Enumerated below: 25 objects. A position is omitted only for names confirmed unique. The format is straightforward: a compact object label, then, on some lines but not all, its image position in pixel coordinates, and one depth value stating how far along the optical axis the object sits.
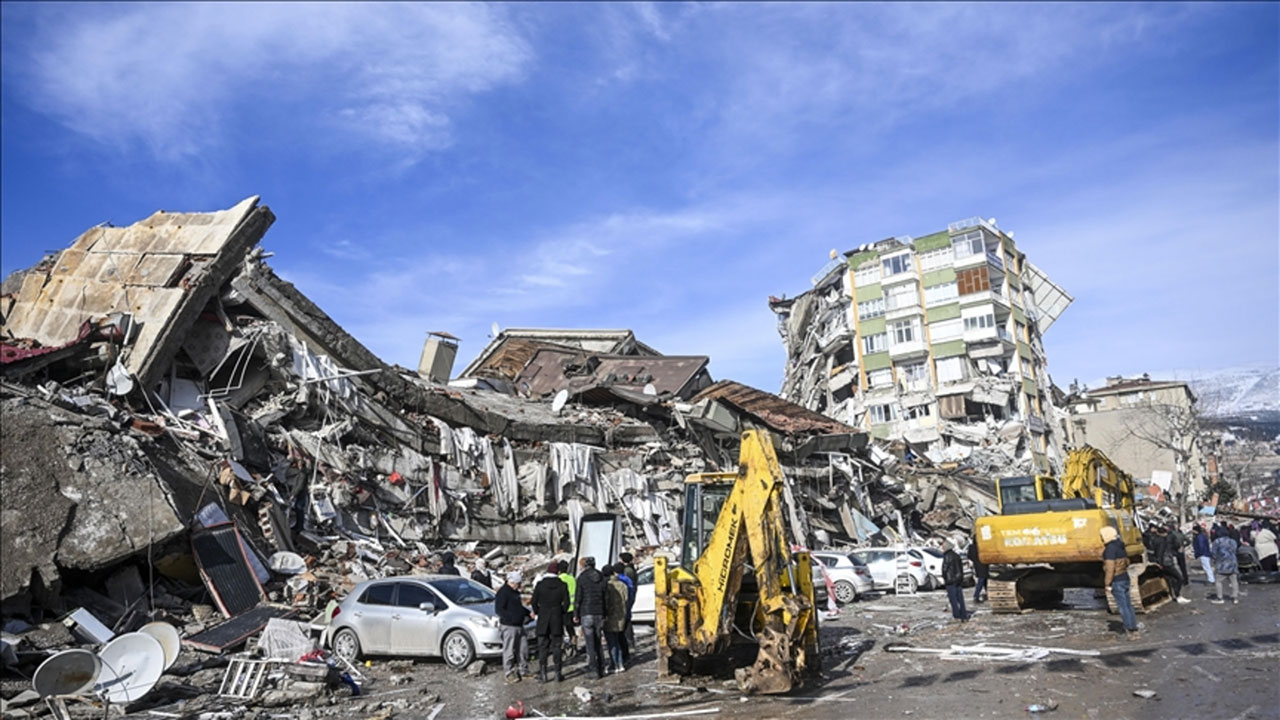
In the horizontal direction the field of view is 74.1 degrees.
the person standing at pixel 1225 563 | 15.05
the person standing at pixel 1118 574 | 11.46
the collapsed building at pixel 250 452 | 12.55
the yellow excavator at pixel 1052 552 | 13.43
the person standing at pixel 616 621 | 11.09
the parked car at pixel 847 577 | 19.61
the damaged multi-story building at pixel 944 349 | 52.44
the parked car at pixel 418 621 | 11.84
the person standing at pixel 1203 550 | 18.48
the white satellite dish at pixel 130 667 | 9.27
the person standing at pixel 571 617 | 11.58
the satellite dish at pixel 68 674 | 8.89
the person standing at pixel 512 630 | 10.99
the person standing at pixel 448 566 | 16.81
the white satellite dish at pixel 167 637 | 10.09
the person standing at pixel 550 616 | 10.66
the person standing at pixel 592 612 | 10.81
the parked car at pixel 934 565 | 21.78
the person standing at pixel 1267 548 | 18.48
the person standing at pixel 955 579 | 14.17
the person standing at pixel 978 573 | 16.80
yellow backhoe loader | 8.78
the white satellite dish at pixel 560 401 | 25.96
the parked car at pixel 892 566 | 21.17
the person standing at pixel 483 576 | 16.31
